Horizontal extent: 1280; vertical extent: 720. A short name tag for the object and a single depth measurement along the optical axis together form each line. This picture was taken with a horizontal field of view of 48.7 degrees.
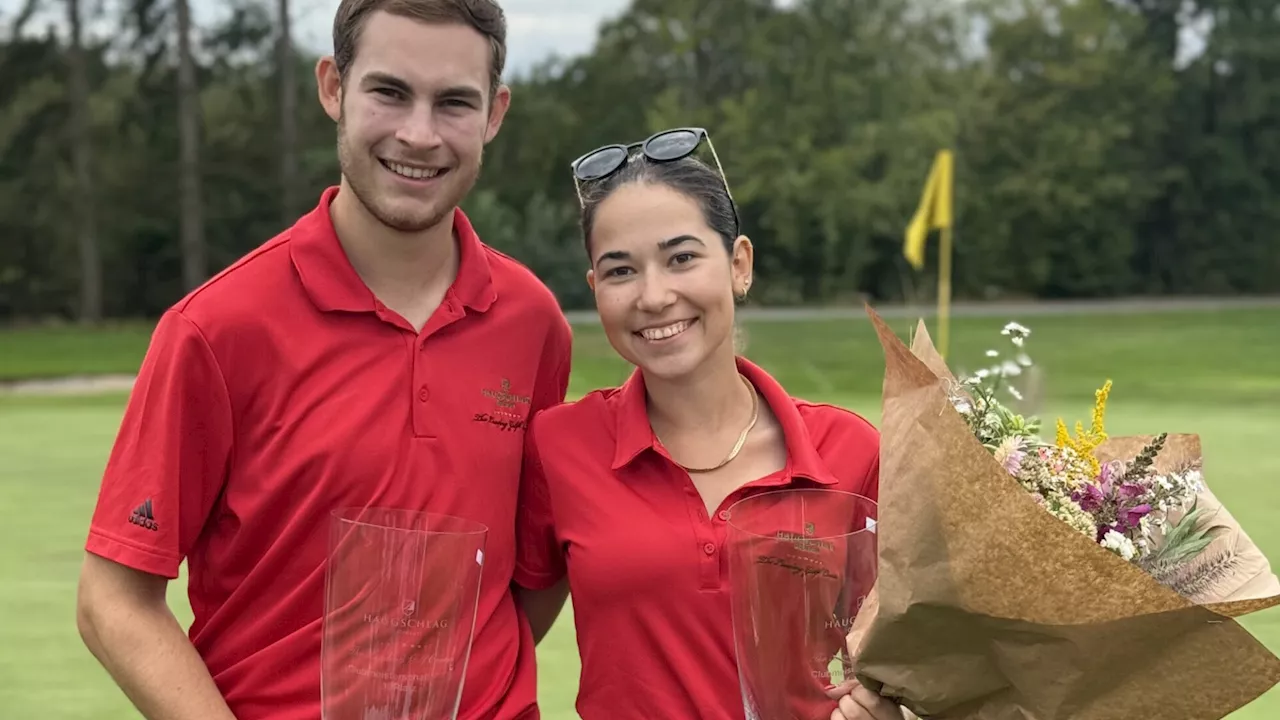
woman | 2.50
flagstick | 16.02
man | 2.39
